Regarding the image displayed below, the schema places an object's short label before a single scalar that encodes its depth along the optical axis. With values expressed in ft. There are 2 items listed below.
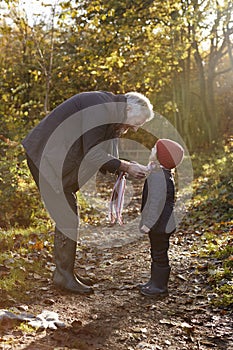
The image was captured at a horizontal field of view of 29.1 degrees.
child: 15.40
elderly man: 14.67
